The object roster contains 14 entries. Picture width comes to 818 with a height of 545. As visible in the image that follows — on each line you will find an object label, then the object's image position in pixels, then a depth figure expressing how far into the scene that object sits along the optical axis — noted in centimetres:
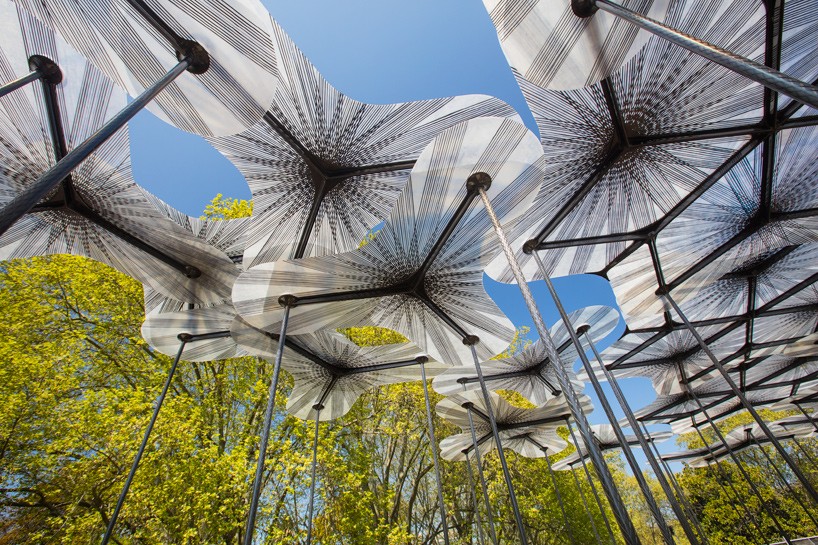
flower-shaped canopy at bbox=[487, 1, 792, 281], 392
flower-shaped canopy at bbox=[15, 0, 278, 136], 278
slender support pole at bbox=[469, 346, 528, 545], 453
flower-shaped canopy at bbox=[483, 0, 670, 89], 316
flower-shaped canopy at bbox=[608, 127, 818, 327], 577
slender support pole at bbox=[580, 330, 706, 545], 433
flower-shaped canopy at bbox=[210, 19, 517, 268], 430
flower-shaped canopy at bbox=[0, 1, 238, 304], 370
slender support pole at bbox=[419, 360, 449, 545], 548
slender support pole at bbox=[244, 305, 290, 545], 369
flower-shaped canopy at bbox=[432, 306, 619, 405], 866
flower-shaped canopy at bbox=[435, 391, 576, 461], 982
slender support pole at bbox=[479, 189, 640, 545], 193
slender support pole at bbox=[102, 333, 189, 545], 459
